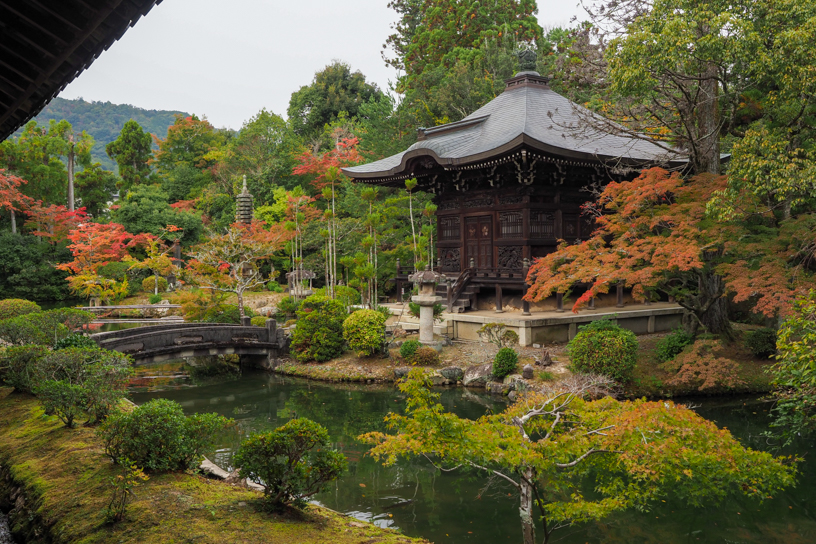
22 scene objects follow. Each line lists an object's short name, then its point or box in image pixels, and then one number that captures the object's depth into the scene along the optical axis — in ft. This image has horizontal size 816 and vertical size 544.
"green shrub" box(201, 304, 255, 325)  57.57
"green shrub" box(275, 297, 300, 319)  63.41
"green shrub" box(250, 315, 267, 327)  58.39
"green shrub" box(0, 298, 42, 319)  48.21
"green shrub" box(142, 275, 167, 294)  86.58
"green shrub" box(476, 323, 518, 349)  45.91
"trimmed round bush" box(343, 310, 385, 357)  45.73
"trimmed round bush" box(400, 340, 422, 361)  44.96
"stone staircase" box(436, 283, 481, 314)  54.70
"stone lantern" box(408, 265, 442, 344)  47.37
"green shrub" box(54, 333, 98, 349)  32.55
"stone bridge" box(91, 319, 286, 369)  43.24
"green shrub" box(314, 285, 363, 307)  54.44
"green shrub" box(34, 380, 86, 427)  22.13
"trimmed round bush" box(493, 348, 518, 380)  40.88
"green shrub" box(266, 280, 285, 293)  83.10
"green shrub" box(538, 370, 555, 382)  38.78
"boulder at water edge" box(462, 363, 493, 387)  42.01
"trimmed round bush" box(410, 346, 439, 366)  44.70
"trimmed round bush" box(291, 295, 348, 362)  48.26
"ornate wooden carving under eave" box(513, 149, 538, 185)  48.91
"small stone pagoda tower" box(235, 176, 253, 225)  79.92
